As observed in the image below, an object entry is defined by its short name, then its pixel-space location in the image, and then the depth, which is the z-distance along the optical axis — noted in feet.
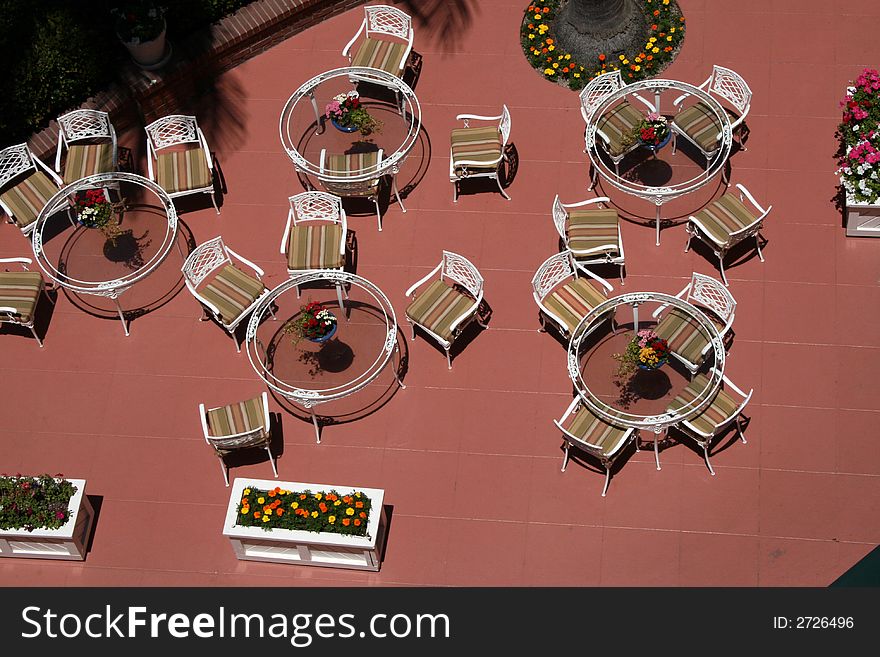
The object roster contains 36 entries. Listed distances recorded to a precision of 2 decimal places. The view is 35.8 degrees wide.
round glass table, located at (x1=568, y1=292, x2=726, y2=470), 56.95
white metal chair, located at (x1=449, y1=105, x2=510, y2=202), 63.41
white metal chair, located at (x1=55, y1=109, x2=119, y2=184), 65.57
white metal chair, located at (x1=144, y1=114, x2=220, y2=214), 64.54
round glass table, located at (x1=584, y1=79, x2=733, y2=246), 62.86
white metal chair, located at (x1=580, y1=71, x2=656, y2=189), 64.08
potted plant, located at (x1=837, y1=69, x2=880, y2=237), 60.54
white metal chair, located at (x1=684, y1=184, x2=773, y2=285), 60.39
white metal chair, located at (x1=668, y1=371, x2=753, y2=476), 56.18
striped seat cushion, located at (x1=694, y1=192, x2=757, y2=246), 60.64
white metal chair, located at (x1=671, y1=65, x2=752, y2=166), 63.87
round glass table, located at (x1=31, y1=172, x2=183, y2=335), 63.00
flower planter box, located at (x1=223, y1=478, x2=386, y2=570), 54.29
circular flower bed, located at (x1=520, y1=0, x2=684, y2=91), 67.87
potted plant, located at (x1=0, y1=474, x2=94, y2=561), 55.01
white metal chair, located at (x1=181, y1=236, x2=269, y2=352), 60.49
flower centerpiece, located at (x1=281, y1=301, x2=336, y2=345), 58.29
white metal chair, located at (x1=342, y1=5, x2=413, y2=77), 67.67
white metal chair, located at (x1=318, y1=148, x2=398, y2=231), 63.36
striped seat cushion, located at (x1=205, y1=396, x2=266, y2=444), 57.26
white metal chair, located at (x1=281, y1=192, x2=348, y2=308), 61.77
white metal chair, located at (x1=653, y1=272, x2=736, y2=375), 57.88
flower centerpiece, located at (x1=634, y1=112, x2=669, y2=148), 62.64
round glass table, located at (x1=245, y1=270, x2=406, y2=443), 60.13
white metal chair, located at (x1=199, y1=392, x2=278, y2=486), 56.76
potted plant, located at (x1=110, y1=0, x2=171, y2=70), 66.54
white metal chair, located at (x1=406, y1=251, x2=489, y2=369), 59.36
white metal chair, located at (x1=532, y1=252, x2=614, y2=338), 59.47
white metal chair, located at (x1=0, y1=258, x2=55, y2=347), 61.12
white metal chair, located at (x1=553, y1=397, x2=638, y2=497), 55.88
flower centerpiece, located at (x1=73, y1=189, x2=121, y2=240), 62.54
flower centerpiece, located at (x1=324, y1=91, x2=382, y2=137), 64.34
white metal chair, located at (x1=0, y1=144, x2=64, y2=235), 64.39
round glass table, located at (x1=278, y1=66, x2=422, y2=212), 65.51
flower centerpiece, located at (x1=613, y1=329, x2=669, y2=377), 56.54
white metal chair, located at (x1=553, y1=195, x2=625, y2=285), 60.90
